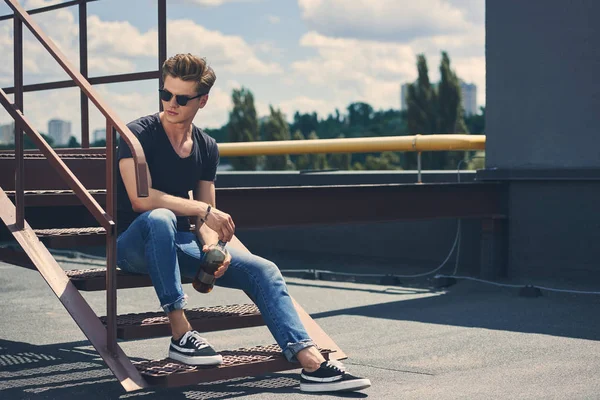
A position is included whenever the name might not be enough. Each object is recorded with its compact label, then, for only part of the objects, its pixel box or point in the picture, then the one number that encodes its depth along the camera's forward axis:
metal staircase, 4.29
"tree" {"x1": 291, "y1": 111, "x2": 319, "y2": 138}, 91.56
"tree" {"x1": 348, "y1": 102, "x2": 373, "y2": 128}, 91.69
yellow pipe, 9.70
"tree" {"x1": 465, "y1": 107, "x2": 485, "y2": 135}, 75.06
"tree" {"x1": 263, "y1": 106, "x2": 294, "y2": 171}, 60.38
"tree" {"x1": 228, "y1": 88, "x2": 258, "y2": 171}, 61.31
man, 4.36
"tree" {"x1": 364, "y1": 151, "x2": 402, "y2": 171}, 56.33
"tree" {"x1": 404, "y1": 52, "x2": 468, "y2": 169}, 51.84
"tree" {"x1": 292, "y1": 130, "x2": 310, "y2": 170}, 54.06
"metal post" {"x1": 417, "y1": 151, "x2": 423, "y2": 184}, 9.75
